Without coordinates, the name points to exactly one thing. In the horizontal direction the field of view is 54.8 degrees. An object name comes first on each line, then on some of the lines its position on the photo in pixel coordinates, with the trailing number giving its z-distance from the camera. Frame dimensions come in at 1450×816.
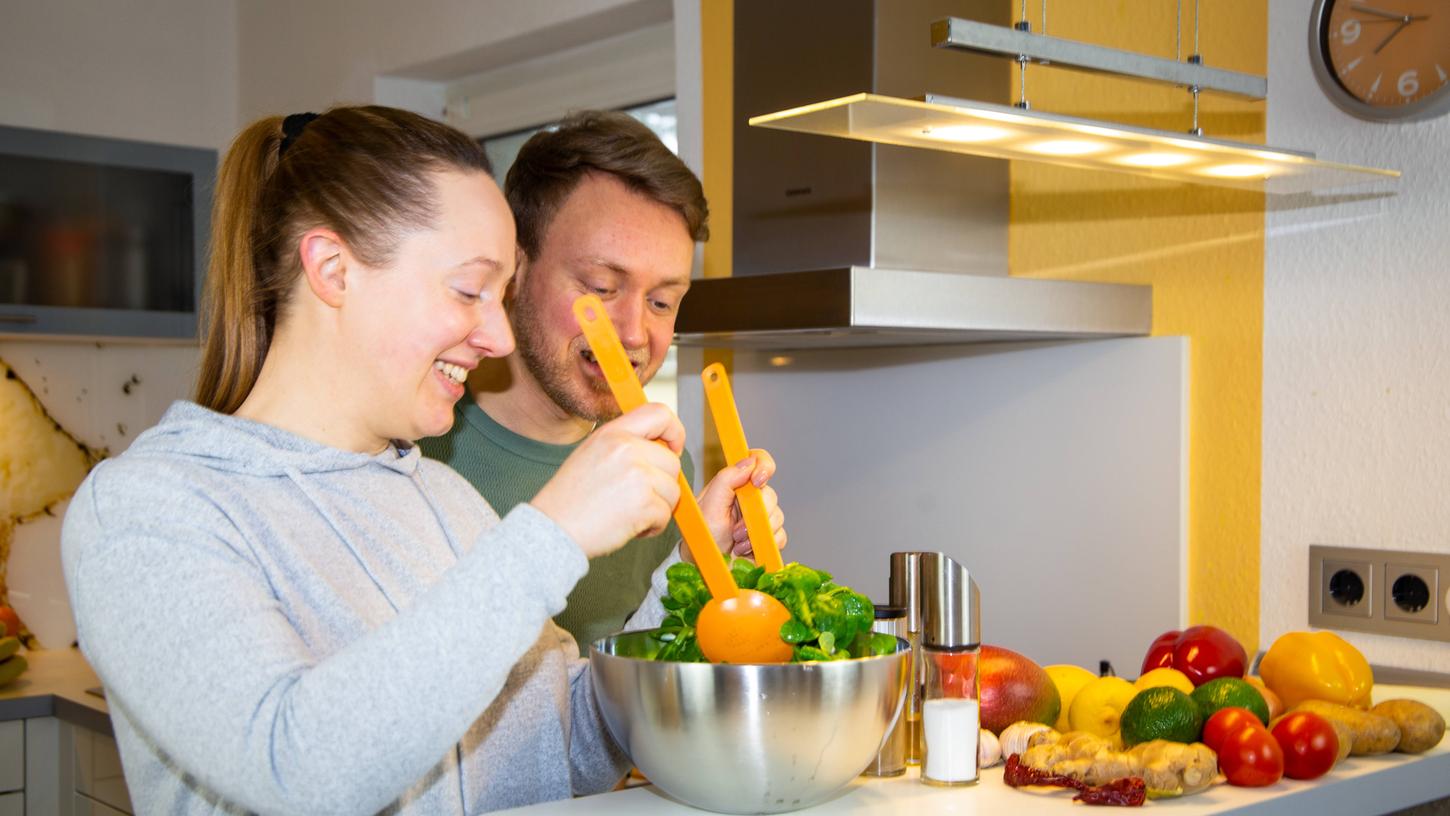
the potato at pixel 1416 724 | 1.26
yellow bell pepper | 1.34
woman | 0.84
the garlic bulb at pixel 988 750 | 1.19
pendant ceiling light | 1.19
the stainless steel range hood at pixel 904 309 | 1.59
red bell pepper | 1.44
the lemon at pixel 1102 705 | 1.27
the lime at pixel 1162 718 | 1.18
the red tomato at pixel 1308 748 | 1.16
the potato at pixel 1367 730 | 1.25
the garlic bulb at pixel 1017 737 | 1.20
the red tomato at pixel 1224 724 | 1.16
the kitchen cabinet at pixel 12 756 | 2.67
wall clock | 1.55
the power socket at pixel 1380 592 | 1.58
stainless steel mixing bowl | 0.96
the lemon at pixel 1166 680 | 1.30
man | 1.63
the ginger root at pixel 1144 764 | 1.09
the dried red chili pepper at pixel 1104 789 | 1.08
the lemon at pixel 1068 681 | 1.35
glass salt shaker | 1.19
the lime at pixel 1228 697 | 1.22
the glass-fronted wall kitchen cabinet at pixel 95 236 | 3.13
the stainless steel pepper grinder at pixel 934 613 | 1.19
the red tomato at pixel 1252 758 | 1.14
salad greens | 1.02
